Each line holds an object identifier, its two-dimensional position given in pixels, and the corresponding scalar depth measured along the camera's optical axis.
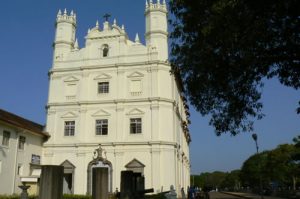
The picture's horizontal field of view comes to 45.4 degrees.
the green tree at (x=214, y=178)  140.40
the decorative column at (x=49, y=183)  5.94
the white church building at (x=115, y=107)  31.70
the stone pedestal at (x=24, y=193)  13.59
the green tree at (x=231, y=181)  109.31
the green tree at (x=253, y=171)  60.12
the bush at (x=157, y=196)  18.91
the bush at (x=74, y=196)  22.53
